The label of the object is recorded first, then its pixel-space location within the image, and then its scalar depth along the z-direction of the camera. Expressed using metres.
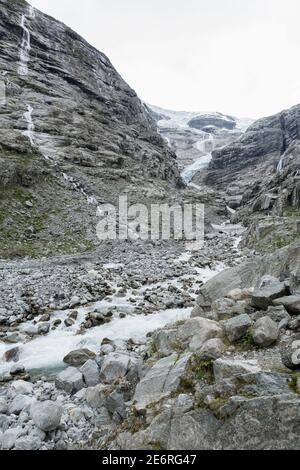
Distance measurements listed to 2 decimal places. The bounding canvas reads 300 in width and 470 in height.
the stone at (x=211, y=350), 6.86
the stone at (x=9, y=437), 6.59
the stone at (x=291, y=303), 7.95
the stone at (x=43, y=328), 13.34
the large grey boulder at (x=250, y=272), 12.34
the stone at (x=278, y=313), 7.83
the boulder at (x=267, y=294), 8.82
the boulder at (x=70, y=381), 8.61
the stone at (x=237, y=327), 7.49
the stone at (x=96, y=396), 7.68
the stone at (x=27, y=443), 6.46
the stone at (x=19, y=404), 7.75
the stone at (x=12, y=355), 11.09
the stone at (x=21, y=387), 8.64
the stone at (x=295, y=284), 8.95
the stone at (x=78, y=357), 10.38
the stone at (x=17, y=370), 9.95
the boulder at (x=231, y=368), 6.01
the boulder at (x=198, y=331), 7.89
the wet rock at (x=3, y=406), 7.74
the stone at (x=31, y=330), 13.25
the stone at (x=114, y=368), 8.59
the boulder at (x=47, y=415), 6.89
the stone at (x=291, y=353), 5.84
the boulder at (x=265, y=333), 7.03
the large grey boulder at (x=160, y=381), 6.73
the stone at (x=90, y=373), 8.74
